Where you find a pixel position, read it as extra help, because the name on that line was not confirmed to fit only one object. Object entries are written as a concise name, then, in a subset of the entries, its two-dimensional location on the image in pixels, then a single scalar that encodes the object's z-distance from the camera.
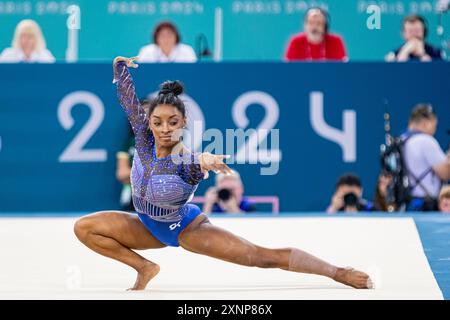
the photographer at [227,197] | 14.95
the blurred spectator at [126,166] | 15.77
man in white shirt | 14.89
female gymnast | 9.13
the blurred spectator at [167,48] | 16.58
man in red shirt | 16.30
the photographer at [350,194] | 15.04
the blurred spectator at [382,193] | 15.35
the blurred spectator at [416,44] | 16.45
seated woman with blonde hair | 16.58
